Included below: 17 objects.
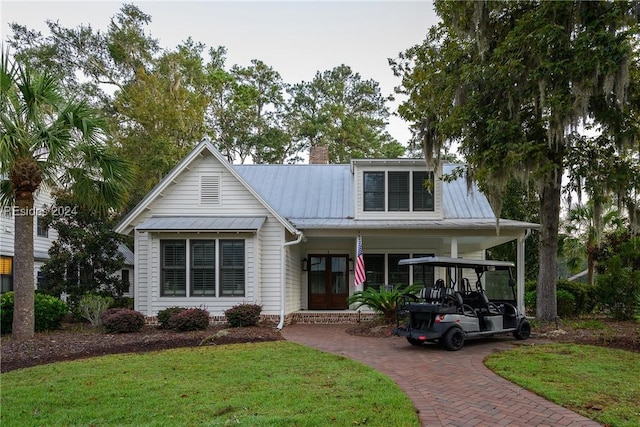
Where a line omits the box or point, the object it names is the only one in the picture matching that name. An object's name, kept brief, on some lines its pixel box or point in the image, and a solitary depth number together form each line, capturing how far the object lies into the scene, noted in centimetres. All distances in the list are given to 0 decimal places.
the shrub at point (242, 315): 1210
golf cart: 917
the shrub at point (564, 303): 1466
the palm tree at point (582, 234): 2006
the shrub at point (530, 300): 1707
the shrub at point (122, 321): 1143
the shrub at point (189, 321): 1173
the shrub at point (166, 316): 1209
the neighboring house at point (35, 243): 1775
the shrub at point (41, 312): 1152
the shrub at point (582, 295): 1533
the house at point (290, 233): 1338
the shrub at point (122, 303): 1633
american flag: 1318
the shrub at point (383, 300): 1260
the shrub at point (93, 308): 1264
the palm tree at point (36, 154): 993
